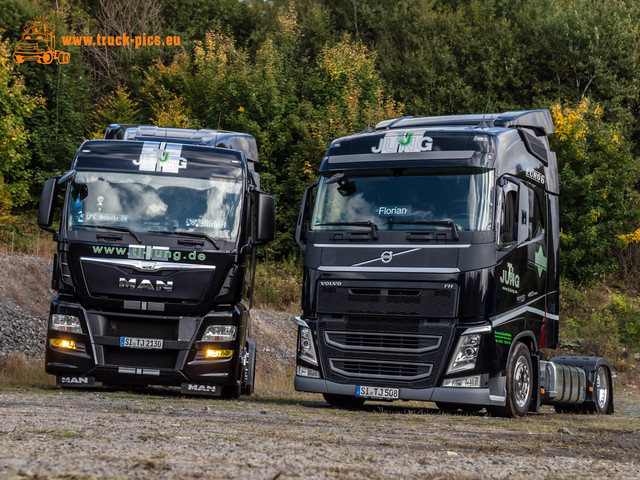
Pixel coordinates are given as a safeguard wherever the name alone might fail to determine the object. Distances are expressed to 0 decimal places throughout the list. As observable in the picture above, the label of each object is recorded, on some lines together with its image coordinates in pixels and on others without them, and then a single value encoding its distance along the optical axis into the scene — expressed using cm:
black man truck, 1267
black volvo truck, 1150
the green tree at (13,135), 3622
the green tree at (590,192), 3559
